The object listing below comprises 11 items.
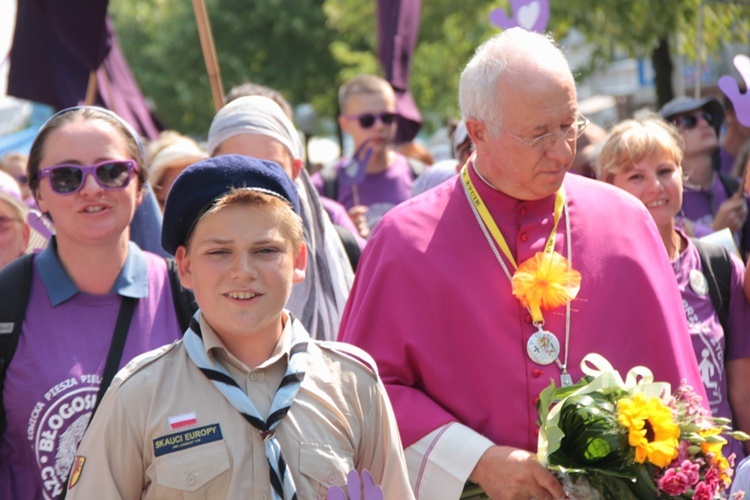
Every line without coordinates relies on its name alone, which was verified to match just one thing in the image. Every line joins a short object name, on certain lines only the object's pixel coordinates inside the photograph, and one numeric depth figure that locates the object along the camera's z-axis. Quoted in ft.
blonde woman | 26.85
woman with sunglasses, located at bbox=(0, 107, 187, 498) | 22.26
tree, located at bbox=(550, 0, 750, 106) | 69.16
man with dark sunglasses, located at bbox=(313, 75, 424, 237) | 45.55
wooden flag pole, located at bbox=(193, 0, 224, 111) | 33.79
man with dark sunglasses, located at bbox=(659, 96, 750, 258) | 37.84
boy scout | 17.51
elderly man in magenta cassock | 22.30
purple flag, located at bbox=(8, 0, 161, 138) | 45.22
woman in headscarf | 28.74
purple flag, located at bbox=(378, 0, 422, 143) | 54.57
